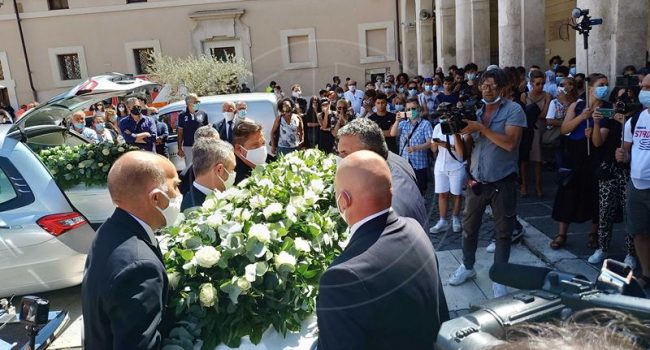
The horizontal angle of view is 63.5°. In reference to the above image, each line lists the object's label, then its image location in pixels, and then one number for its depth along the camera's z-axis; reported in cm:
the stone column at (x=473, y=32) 1323
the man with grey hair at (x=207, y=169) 380
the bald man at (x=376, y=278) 176
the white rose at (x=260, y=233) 251
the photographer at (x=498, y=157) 432
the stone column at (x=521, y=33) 1061
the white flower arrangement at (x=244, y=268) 233
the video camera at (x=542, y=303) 127
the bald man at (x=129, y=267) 196
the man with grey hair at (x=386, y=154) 324
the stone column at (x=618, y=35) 720
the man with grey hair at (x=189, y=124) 931
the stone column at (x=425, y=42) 2028
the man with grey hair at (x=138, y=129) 996
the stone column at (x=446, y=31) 1689
